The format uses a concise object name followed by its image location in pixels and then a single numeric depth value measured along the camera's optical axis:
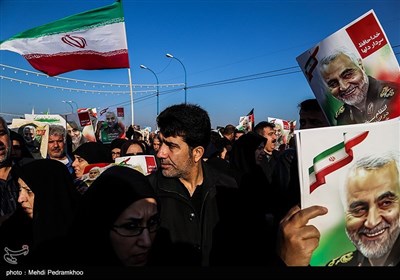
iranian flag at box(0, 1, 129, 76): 4.53
